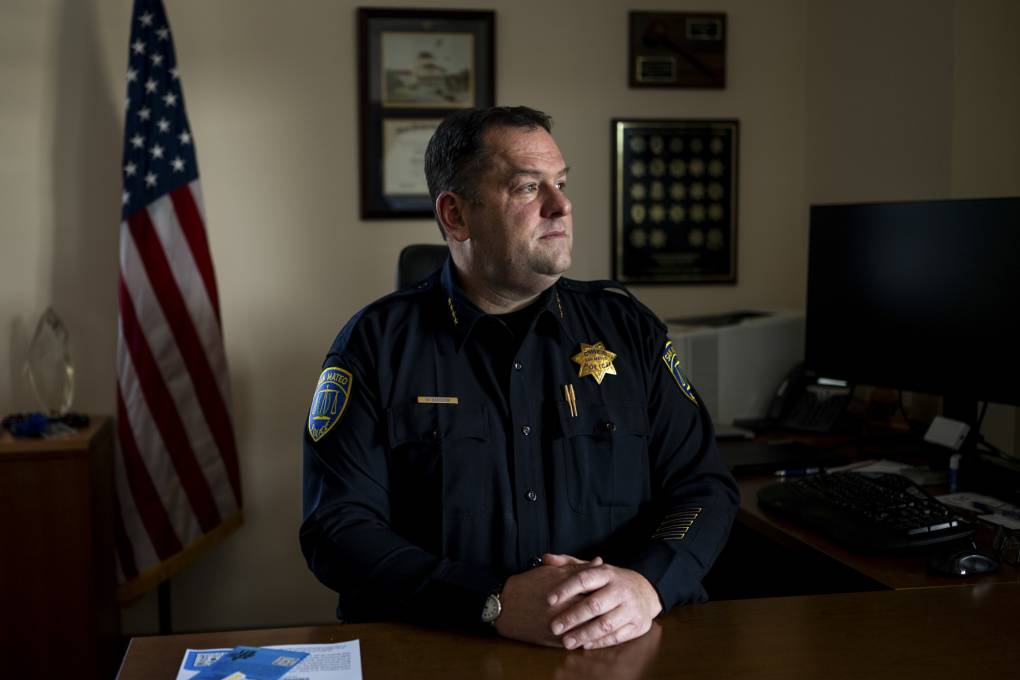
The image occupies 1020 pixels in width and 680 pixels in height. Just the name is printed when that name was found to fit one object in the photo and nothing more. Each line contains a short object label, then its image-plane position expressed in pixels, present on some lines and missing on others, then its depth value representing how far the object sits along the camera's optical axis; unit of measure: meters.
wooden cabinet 2.72
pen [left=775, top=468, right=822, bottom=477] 2.31
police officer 1.68
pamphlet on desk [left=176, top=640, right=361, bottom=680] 1.21
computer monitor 2.04
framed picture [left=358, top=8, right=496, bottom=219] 3.21
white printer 2.87
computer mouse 1.58
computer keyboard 1.72
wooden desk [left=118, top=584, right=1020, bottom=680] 1.22
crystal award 2.99
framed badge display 3.40
